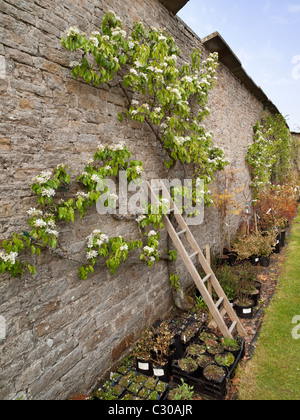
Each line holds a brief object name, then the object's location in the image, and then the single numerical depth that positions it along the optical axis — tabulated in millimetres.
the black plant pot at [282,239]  7703
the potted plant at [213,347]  3115
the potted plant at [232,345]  3088
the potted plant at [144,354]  2930
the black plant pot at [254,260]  6188
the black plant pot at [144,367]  2922
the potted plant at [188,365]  2812
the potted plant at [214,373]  2679
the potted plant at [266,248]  6203
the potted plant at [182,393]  2602
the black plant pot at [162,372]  2885
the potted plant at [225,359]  2896
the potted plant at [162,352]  2897
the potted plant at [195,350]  3082
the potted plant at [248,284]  4449
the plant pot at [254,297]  4430
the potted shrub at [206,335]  3332
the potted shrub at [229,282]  4516
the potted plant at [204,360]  2914
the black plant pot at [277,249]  7105
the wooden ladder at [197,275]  3328
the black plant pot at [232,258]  6120
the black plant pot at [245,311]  4113
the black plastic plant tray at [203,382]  2631
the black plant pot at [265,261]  6180
